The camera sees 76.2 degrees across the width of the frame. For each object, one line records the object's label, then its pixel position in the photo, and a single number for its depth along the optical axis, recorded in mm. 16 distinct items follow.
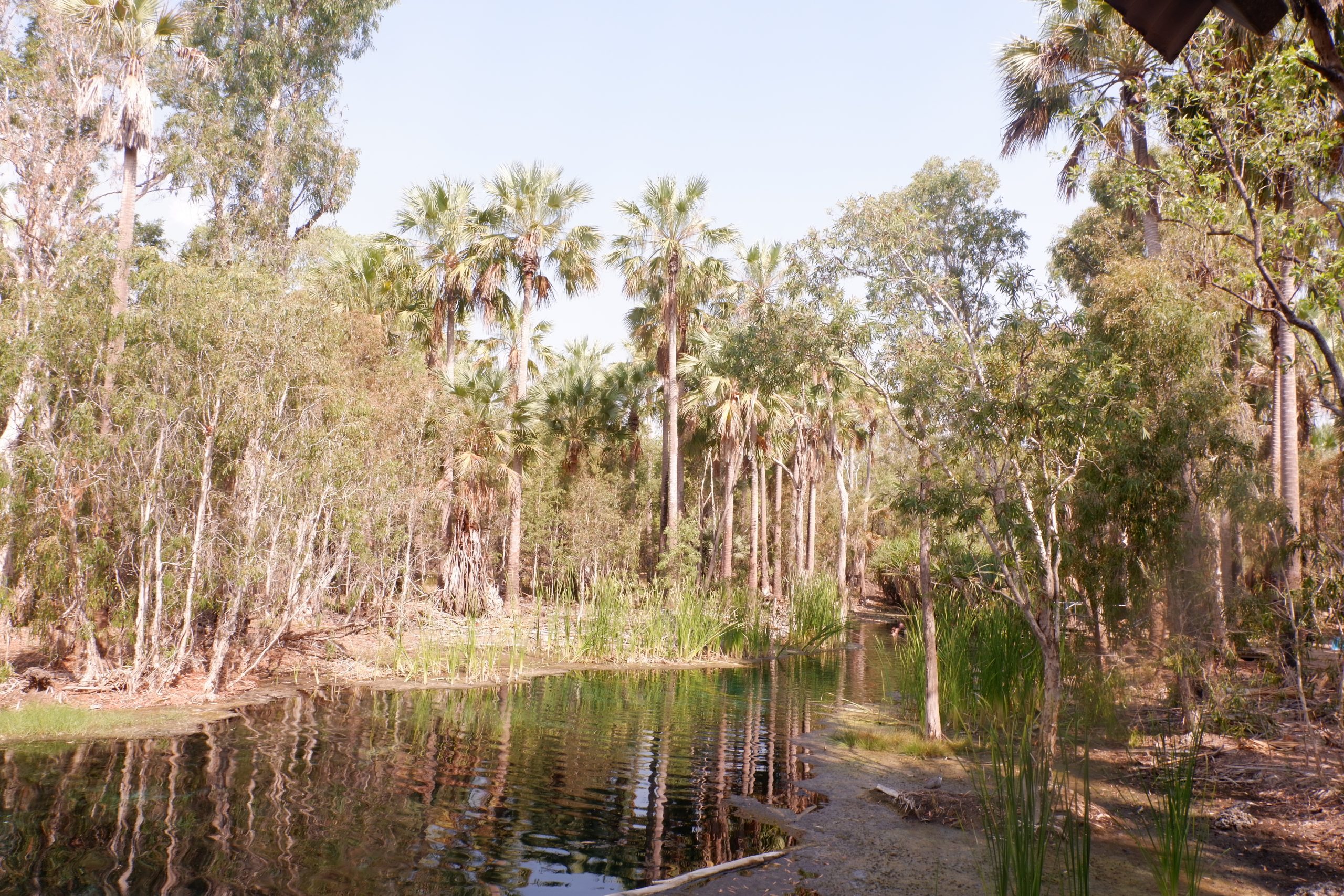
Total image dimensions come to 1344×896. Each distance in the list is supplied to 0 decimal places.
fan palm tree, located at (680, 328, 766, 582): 28000
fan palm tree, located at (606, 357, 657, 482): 31906
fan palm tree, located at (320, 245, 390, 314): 25656
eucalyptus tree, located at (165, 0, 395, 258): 24797
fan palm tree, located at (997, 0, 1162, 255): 14688
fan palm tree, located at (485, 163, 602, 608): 27172
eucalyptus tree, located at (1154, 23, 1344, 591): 6367
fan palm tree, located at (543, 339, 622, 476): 31719
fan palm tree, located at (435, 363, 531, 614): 23969
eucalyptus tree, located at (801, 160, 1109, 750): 10297
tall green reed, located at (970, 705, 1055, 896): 4266
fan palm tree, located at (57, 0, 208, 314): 17719
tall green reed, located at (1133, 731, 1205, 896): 4684
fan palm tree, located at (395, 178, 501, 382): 26922
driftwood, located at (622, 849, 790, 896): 6328
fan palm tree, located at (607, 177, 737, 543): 28234
